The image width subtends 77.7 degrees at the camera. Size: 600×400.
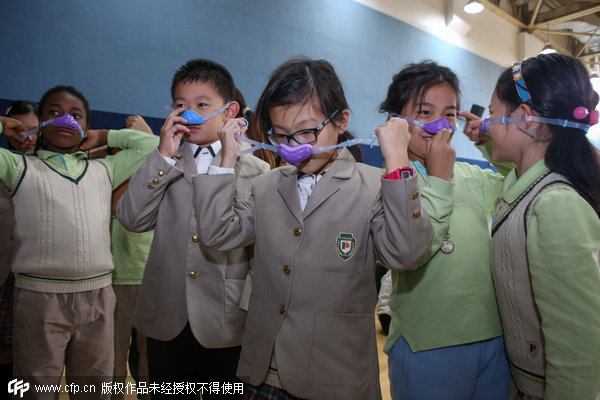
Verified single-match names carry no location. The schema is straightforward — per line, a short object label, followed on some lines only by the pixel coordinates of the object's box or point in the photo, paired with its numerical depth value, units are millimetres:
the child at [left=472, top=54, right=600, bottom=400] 895
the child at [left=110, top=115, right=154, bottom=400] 2445
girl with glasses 1056
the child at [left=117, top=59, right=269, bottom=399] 1441
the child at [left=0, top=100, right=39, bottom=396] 1919
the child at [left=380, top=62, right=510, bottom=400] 1172
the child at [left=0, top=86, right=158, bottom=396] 1770
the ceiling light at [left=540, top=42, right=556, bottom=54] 8381
